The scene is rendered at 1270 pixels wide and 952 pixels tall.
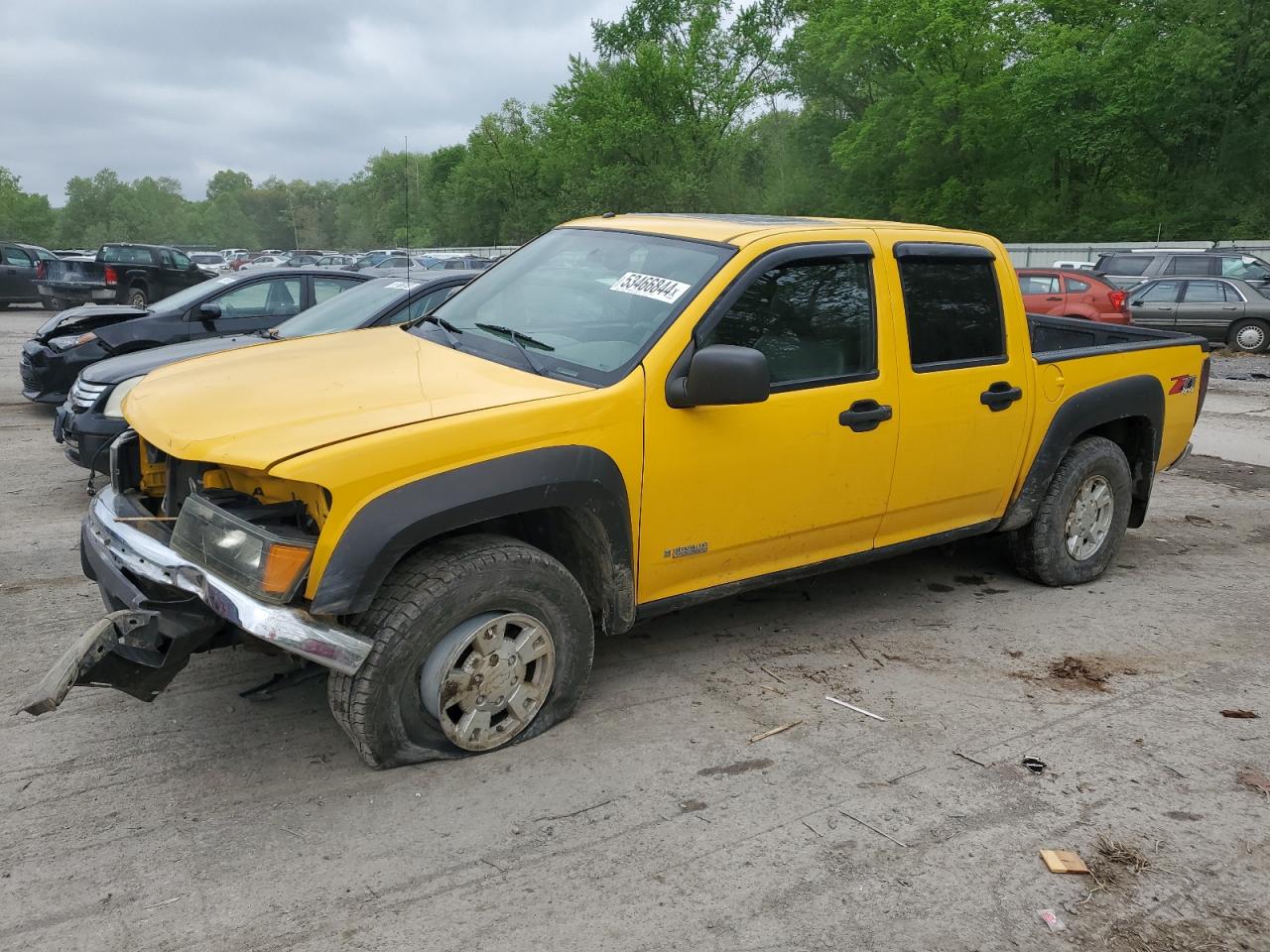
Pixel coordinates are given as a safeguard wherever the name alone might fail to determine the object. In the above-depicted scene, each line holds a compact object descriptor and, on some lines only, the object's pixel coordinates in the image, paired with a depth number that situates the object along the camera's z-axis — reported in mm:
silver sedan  18734
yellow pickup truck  3236
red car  17719
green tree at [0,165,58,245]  100900
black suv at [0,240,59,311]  25438
